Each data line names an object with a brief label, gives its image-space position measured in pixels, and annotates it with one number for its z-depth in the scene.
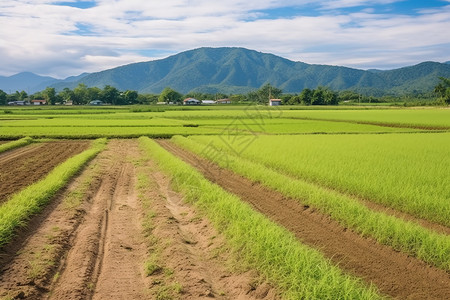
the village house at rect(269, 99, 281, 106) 100.33
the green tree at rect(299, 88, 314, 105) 97.94
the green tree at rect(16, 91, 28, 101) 123.29
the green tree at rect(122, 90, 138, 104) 107.27
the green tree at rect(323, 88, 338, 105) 97.66
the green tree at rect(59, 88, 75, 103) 114.82
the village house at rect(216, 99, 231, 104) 117.19
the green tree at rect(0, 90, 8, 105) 102.85
